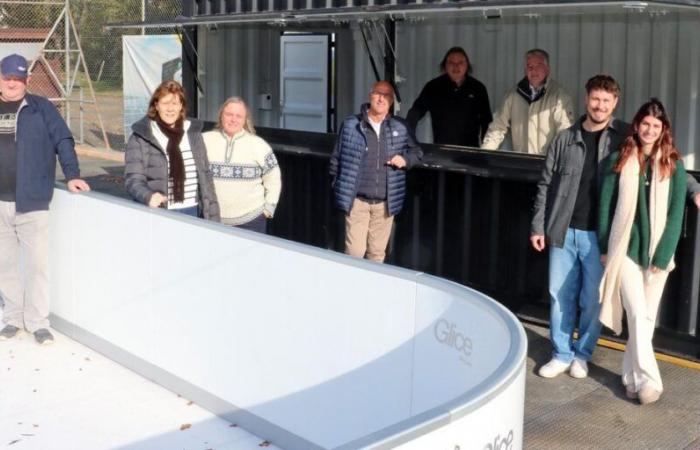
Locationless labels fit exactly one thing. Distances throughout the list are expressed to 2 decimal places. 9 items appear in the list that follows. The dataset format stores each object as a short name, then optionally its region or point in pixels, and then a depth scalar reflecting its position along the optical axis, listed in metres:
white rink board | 4.05
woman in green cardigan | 5.75
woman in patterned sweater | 6.89
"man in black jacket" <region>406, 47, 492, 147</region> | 8.48
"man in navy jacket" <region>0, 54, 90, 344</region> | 7.28
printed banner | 17.48
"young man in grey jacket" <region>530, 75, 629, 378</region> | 6.02
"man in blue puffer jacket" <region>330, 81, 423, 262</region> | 7.38
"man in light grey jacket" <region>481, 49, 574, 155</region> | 7.55
